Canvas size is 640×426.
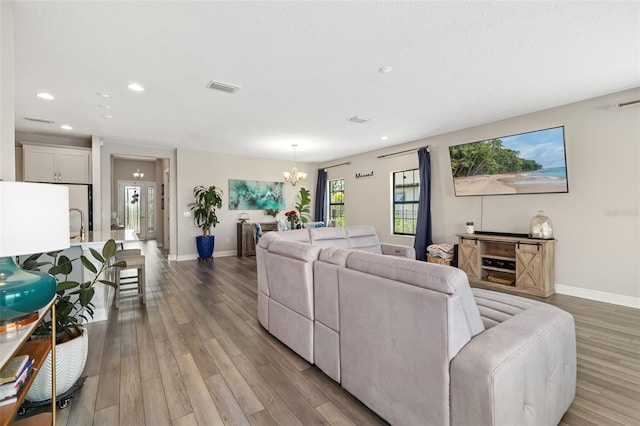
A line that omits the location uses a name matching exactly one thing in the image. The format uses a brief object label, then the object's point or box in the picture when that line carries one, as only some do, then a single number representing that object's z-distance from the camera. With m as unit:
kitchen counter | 3.08
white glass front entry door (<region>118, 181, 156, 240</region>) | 9.73
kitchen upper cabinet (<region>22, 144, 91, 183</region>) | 5.12
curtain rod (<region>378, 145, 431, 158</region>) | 5.96
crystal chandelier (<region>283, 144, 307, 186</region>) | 6.41
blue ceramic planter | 6.76
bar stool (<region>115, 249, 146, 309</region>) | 3.67
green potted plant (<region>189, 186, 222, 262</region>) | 6.80
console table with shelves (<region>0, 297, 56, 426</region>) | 1.01
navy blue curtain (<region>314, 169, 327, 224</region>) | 8.83
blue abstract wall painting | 7.68
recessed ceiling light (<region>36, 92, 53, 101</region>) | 3.55
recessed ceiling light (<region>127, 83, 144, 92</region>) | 3.29
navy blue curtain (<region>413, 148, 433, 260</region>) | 5.79
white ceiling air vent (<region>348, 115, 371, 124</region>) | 4.55
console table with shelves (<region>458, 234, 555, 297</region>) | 4.01
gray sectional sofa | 1.20
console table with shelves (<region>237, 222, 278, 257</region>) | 7.37
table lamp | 1.17
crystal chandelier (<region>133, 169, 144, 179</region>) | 9.91
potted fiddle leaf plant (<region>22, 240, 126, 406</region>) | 1.77
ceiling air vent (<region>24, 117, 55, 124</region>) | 4.48
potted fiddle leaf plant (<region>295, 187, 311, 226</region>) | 7.12
